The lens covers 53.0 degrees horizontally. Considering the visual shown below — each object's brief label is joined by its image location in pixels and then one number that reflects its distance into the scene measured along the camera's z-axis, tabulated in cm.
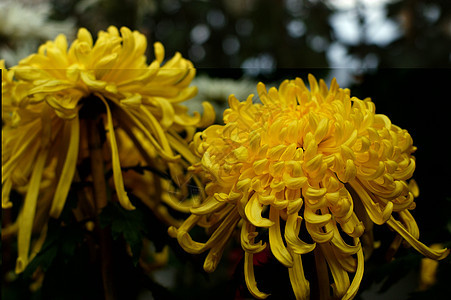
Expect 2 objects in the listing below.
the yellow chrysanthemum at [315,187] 40
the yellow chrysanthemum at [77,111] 53
